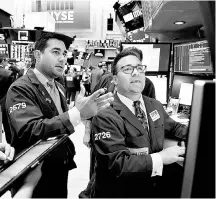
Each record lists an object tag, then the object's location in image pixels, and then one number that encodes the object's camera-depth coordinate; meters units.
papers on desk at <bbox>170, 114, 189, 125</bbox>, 2.57
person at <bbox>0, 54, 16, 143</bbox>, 4.55
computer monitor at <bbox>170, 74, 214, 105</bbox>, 2.99
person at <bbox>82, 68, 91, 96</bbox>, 11.74
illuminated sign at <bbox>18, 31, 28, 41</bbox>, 6.17
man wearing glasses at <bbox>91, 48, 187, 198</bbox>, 1.50
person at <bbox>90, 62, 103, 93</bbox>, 8.85
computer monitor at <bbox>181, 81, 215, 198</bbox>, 0.55
